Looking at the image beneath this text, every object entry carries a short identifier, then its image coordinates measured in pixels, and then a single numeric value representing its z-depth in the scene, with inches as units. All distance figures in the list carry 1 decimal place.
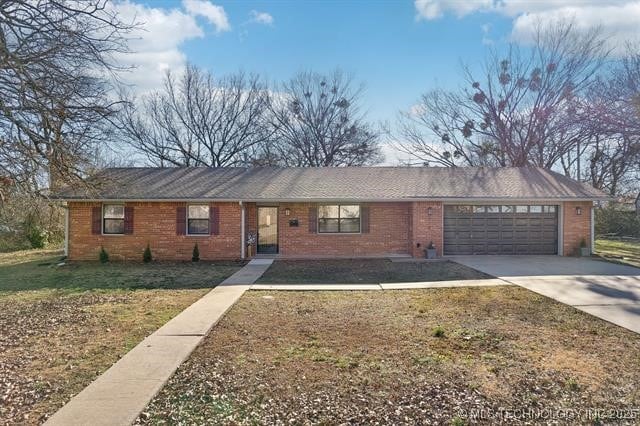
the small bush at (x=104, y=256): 562.9
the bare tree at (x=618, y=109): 617.3
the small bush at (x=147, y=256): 561.0
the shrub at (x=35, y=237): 756.0
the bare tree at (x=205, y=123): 1069.1
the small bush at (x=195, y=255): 562.9
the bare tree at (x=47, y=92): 218.1
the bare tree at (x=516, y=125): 968.3
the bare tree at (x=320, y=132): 1165.1
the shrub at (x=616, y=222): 915.4
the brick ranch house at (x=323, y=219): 572.4
